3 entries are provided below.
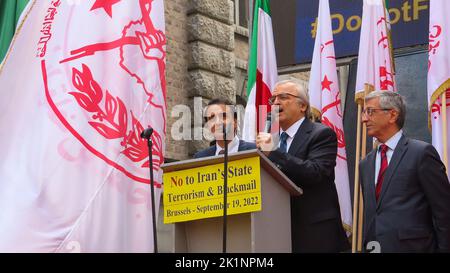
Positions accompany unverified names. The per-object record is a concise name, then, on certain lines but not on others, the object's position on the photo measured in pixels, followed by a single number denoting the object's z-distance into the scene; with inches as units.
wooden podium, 343.6
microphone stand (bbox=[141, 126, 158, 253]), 332.4
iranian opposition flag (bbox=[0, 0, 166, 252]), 399.2
